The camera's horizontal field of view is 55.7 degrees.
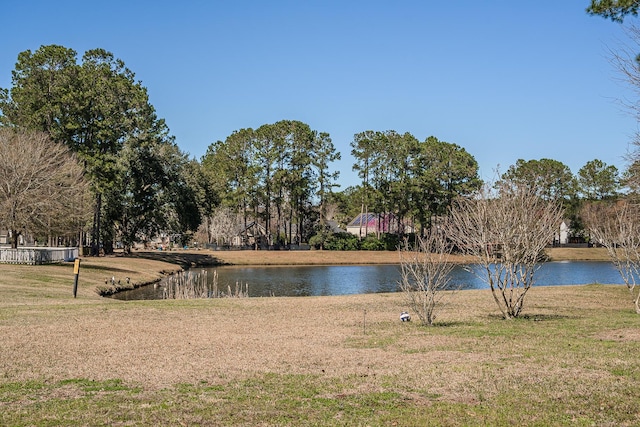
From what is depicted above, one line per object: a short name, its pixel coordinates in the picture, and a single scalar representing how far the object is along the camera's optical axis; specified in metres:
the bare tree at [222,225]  101.56
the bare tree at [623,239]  21.46
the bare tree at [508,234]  17.95
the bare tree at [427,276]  17.31
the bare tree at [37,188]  41.34
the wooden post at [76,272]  24.92
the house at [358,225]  124.98
